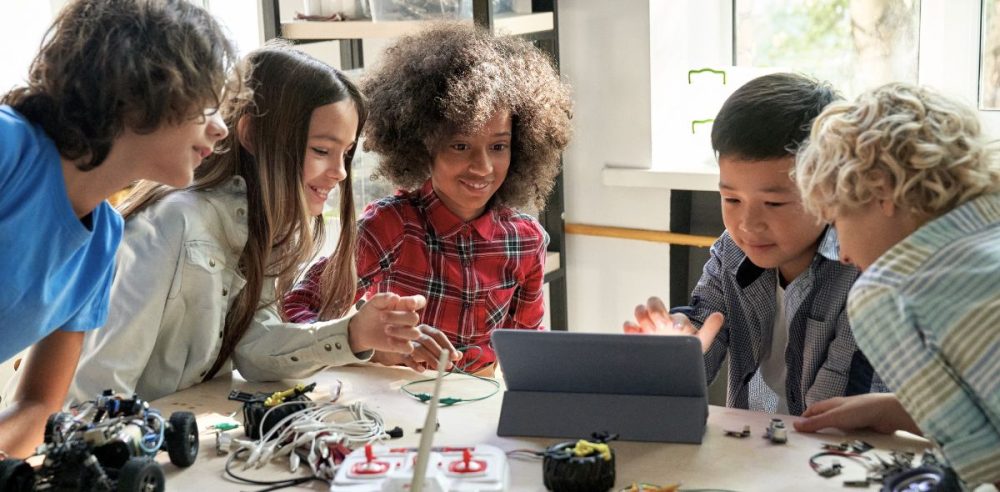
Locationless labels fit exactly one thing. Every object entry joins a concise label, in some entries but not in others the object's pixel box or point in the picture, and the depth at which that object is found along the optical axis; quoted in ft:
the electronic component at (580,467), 3.58
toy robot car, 3.55
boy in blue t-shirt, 4.14
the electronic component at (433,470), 3.54
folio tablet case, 4.12
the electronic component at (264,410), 4.29
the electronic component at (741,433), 4.13
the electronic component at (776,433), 4.03
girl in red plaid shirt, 6.65
